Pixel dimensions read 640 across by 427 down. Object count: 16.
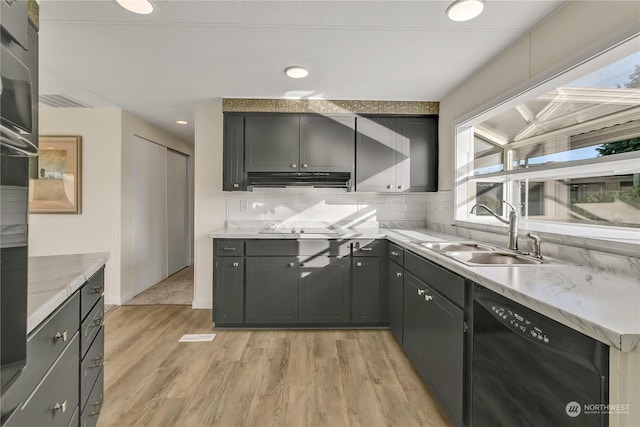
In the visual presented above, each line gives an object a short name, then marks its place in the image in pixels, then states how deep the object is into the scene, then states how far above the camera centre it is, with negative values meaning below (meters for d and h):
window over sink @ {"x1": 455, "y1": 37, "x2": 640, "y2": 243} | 1.54 +0.39
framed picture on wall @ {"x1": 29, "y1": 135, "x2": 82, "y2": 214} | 3.47 +0.38
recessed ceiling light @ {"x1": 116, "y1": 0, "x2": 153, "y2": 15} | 1.68 +1.15
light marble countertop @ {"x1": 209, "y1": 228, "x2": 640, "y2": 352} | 0.79 -0.28
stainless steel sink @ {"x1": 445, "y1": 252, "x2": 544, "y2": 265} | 1.78 -0.27
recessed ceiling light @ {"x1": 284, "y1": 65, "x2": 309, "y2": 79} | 2.49 +1.17
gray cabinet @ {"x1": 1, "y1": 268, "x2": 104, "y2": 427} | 0.83 -0.52
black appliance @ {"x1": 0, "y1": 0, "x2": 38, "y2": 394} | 0.62 +0.07
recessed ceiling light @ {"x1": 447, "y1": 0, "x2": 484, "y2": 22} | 1.66 +1.14
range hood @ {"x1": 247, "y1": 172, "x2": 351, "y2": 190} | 3.27 +0.36
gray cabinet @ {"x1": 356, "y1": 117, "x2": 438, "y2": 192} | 3.32 +0.65
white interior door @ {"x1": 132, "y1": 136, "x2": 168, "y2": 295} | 3.99 -0.03
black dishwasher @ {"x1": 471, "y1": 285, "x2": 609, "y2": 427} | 0.83 -0.51
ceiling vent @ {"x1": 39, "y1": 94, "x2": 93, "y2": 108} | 3.19 +1.18
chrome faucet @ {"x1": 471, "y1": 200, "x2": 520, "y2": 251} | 1.93 -0.10
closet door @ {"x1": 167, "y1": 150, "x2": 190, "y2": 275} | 4.96 -0.02
